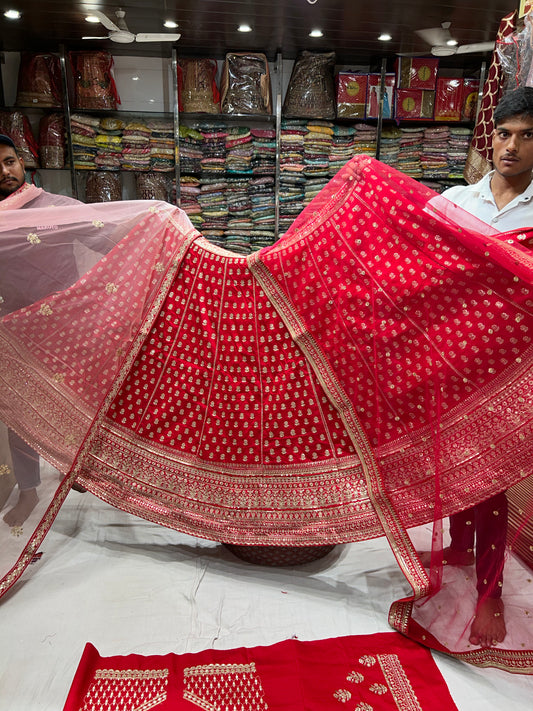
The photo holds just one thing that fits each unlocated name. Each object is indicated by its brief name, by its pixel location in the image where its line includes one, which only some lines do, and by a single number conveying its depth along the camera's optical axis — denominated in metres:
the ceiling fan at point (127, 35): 3.25
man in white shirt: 1.43
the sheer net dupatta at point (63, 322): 1.66
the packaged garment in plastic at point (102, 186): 3.94
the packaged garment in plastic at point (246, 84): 3.82
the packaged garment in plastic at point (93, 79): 3.71
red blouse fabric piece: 1.28
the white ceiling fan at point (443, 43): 3.43
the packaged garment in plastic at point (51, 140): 3.78
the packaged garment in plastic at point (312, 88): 3.87
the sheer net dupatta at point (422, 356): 1.36
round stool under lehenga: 1.74
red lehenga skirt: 1.39
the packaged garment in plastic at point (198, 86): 3.83
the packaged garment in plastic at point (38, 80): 3.64
